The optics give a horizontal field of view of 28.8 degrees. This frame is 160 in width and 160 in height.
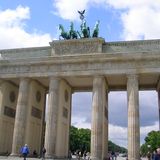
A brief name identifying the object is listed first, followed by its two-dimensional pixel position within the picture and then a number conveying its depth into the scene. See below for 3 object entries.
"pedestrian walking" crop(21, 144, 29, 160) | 30.61
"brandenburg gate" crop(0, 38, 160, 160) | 38.94
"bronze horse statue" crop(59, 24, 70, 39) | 44.38
